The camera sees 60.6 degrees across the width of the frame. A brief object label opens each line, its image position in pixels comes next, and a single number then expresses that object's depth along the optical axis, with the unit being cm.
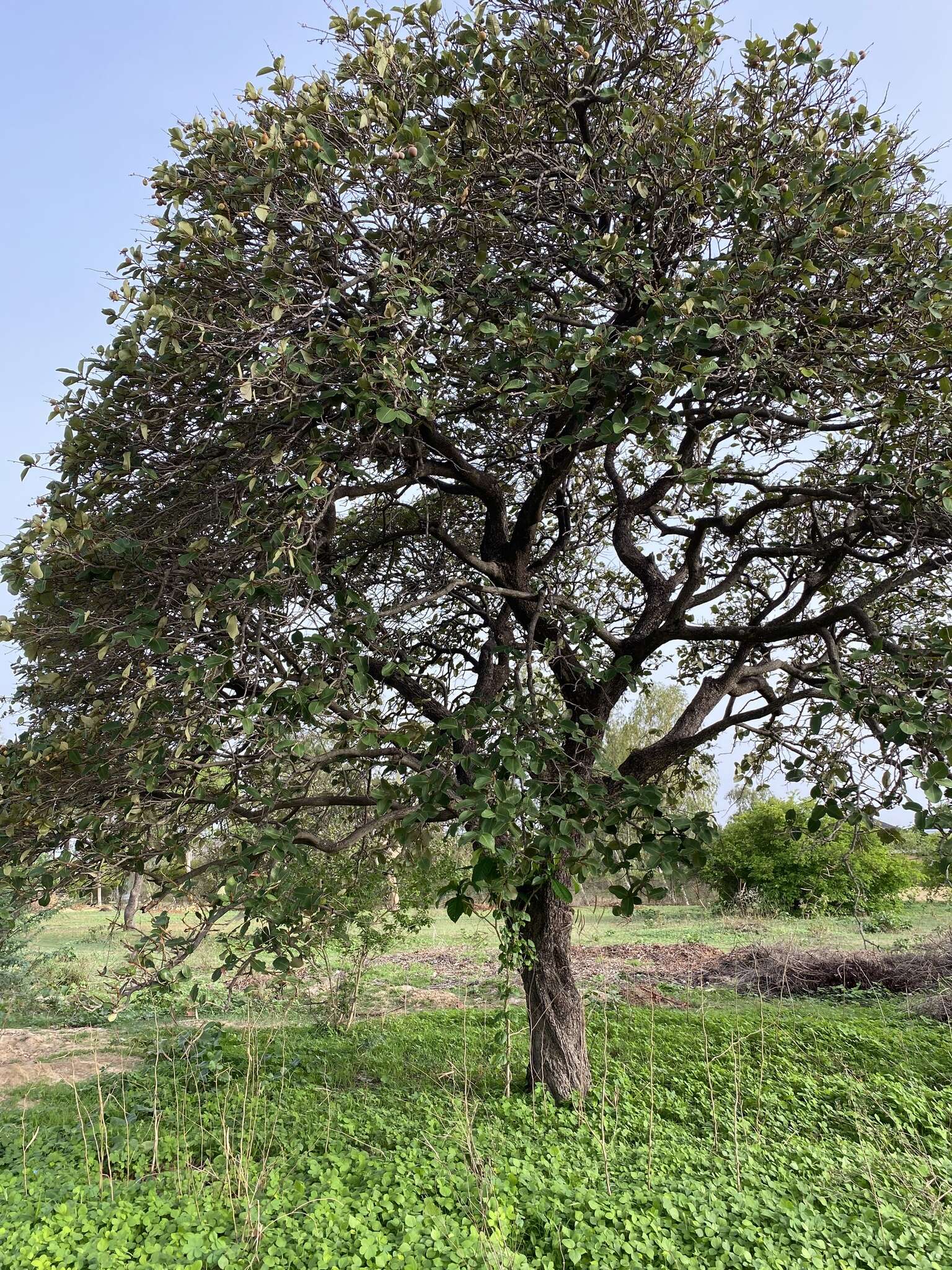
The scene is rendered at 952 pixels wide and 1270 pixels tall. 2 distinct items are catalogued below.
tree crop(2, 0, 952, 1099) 348
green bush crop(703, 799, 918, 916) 1373
